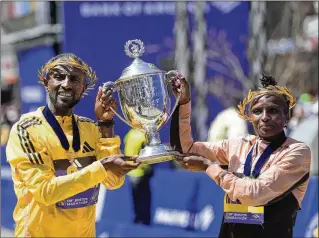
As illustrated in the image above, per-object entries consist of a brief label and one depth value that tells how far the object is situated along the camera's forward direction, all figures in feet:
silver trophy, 27.44
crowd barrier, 47.27
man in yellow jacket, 27.39
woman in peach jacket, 26.48
